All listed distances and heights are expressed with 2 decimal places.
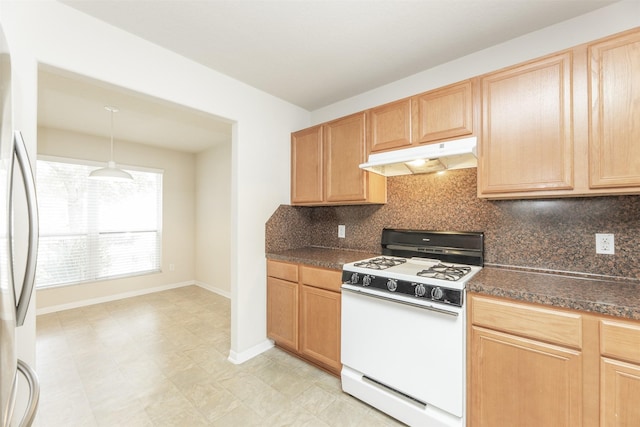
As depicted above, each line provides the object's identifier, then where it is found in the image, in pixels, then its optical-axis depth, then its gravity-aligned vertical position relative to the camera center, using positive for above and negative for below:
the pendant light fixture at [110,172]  3.02 +0.49
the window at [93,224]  3.65 -0.13
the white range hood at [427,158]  1.66 +0.39
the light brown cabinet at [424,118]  1.78 +0.71
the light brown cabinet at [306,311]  2.12 -0.84
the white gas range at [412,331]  1.50 -0.73
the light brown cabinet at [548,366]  1.14 -0.72
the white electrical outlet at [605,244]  1.56 -0.17
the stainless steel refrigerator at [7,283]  0.70 -0.20
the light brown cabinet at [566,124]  1.32 +0.50
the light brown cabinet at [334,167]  2.31 +0.46
